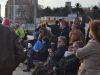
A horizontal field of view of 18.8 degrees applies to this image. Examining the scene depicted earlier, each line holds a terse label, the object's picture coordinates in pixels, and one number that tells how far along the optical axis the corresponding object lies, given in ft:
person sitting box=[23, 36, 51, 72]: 32.01
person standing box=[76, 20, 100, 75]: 15.74
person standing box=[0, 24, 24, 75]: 13.30
